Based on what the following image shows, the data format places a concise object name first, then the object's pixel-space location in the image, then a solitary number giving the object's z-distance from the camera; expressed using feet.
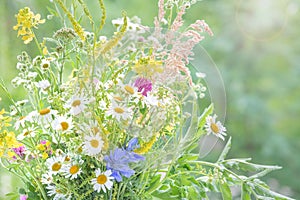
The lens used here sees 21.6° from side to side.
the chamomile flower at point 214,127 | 3.00
